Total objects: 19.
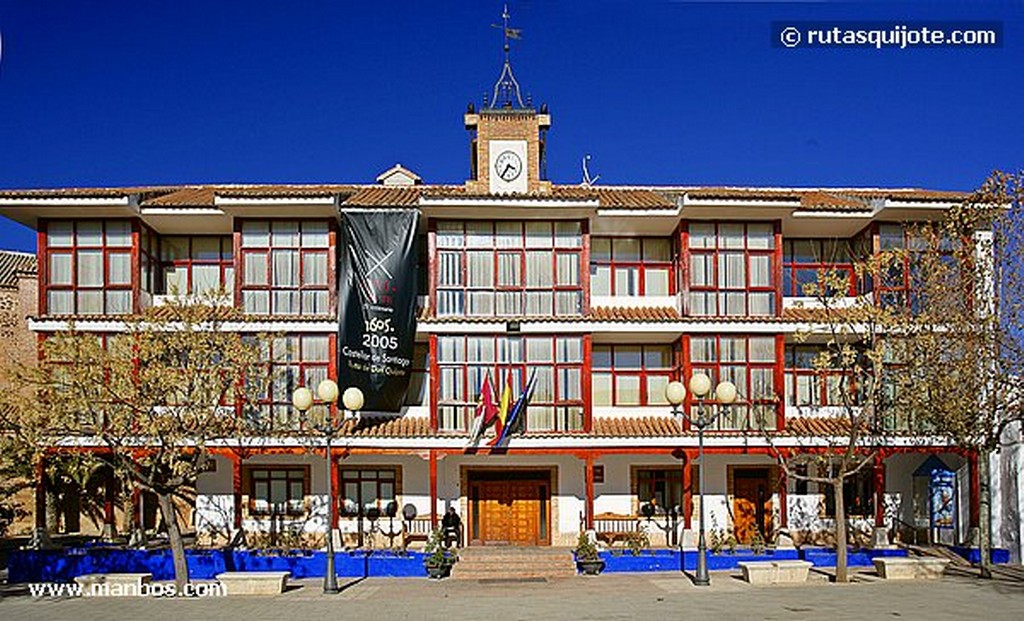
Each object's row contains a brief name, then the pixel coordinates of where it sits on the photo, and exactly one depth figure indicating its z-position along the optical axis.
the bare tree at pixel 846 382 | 23.83
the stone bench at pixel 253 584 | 22.02
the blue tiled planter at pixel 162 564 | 24.08
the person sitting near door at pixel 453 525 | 28.98
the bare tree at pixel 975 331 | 23.48
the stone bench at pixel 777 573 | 22.67
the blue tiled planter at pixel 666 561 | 25.33
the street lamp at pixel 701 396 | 22.66
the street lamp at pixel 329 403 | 22.19
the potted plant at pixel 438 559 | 24.89
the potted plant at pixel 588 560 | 25.12
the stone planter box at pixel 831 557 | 25.53
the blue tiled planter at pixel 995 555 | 26.55
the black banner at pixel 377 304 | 28.80
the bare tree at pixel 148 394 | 22.28
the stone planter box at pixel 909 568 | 23.20
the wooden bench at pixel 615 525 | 29.94
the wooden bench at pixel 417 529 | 29.73
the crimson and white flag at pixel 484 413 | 28.56
